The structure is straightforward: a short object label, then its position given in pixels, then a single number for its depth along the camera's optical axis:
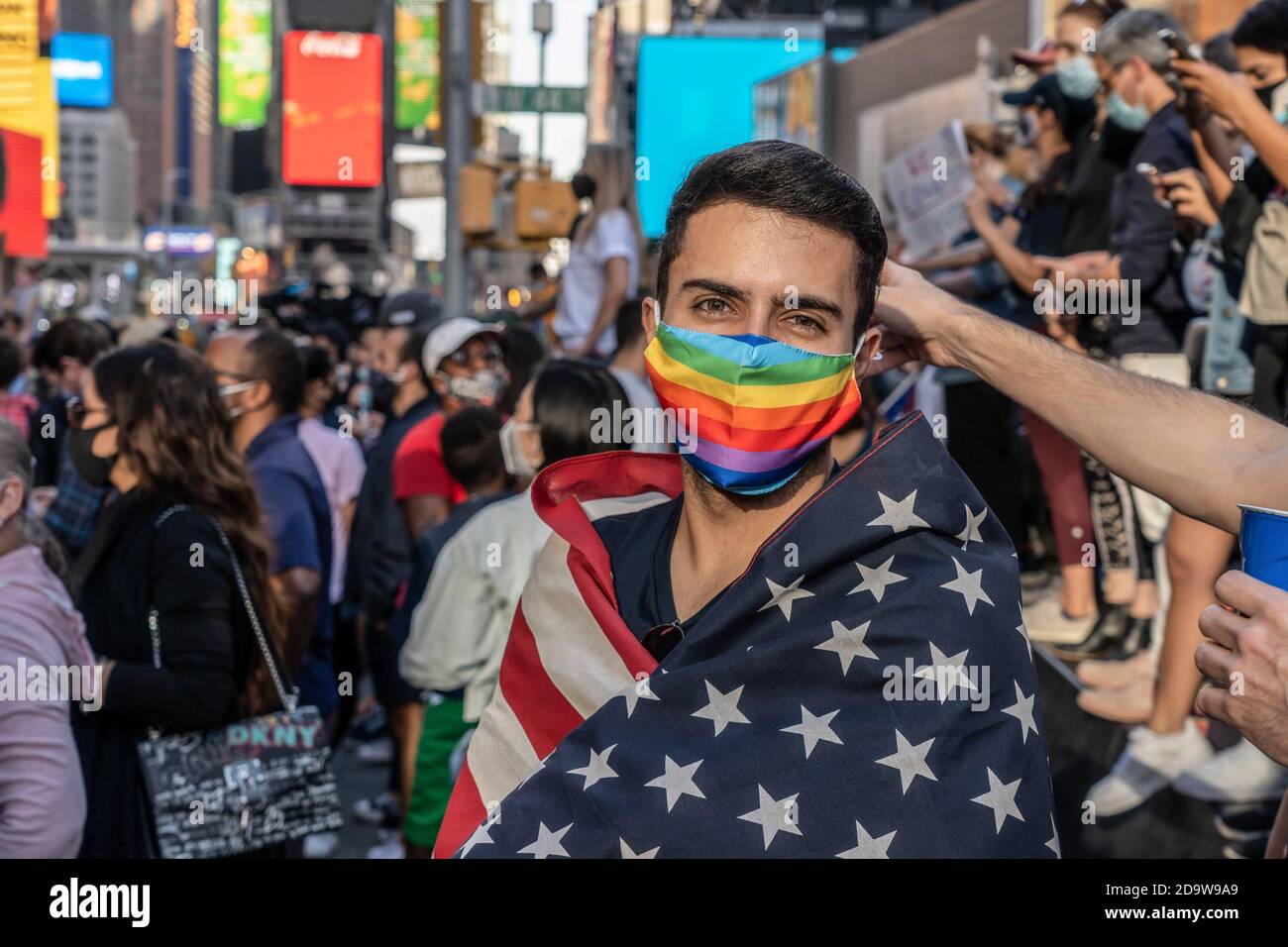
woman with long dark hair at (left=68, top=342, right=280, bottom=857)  4.21
